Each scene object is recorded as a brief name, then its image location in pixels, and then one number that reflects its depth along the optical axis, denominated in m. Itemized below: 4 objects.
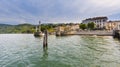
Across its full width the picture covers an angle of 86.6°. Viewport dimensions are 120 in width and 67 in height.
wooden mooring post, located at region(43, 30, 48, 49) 12.62
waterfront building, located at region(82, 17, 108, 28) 66.95
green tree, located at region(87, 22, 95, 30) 57.11
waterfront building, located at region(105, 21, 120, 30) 63.25
